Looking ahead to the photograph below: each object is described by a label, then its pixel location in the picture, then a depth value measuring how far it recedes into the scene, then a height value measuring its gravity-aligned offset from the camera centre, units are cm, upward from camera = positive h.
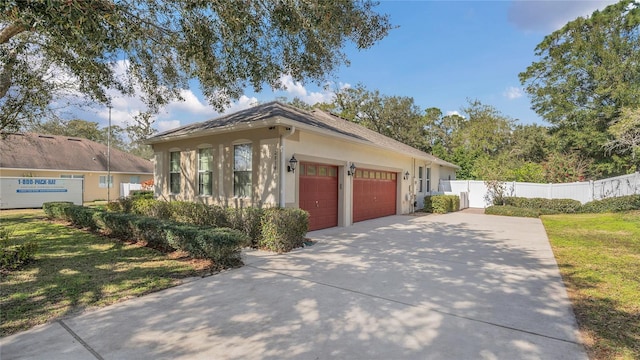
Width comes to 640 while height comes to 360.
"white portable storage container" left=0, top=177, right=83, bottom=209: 1771 -47
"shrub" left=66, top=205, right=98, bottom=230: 998 -114
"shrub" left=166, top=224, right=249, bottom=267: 601 -121
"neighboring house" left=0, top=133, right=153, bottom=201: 2141 +159
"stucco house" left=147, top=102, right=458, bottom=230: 918 +66
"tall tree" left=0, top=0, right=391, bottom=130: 476 +300
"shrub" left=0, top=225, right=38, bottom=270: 580 -139
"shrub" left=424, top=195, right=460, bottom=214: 1756 -122
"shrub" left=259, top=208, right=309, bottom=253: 751 -115
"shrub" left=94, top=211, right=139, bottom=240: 836 -116
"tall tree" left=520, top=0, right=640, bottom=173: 2239 +828
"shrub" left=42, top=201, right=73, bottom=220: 1196 -111
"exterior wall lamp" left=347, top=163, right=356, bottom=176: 1160 +49
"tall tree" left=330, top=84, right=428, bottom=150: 3117 +741
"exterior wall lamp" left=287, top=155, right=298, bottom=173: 912 +57
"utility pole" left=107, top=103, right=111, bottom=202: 2447 +153
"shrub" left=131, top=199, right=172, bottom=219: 1104 -94
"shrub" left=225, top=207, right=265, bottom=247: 805 -104
